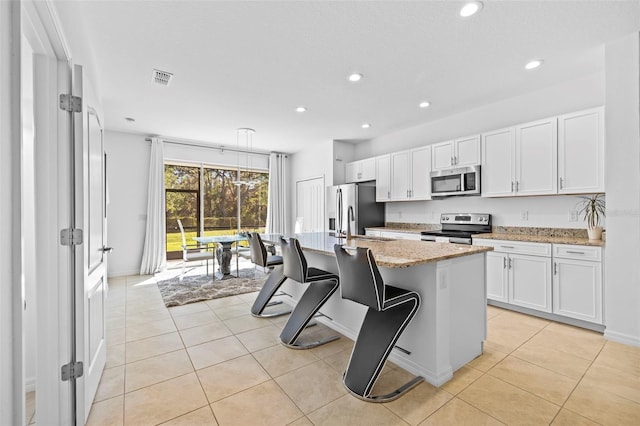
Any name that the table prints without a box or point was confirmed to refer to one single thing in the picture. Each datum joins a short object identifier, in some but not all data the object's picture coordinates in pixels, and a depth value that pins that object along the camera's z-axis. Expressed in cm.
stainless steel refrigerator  529
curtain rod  582
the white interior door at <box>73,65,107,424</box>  158
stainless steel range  386
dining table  494
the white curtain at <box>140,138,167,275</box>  541
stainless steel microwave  394
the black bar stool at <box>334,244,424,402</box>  179
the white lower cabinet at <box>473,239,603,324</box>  280
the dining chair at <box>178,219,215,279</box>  491
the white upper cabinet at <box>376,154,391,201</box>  520
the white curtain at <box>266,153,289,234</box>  695
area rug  392
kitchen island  197
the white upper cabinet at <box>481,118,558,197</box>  326
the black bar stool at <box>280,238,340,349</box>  254
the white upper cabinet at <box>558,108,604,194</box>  289
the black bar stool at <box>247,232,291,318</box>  318
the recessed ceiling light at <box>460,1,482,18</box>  205
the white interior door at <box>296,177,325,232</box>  638
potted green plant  300
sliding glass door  612
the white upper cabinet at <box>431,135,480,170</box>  396
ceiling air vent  303
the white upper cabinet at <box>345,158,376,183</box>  556
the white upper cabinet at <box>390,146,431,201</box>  461
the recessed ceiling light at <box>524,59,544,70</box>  287
